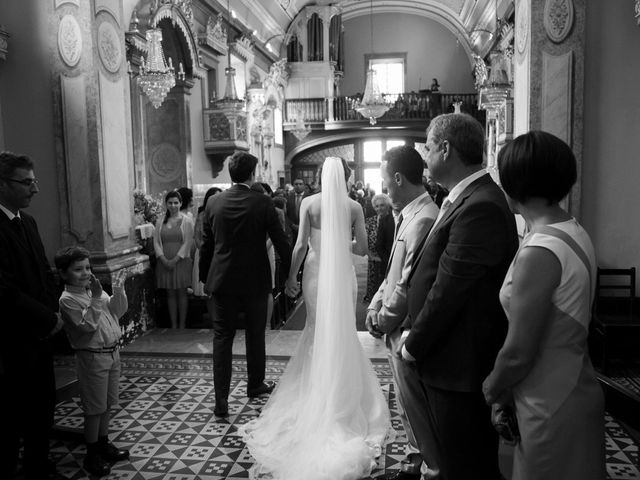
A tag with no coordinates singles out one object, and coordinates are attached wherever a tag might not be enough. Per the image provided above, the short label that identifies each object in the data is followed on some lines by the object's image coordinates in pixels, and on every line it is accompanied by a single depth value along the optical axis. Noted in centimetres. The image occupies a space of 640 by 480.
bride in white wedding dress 323
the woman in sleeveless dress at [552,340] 161
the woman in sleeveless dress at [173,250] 587
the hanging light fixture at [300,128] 1761
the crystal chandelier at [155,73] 703
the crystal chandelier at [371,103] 1370
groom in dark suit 386
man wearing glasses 271
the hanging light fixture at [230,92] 1007
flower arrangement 698
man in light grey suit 248
